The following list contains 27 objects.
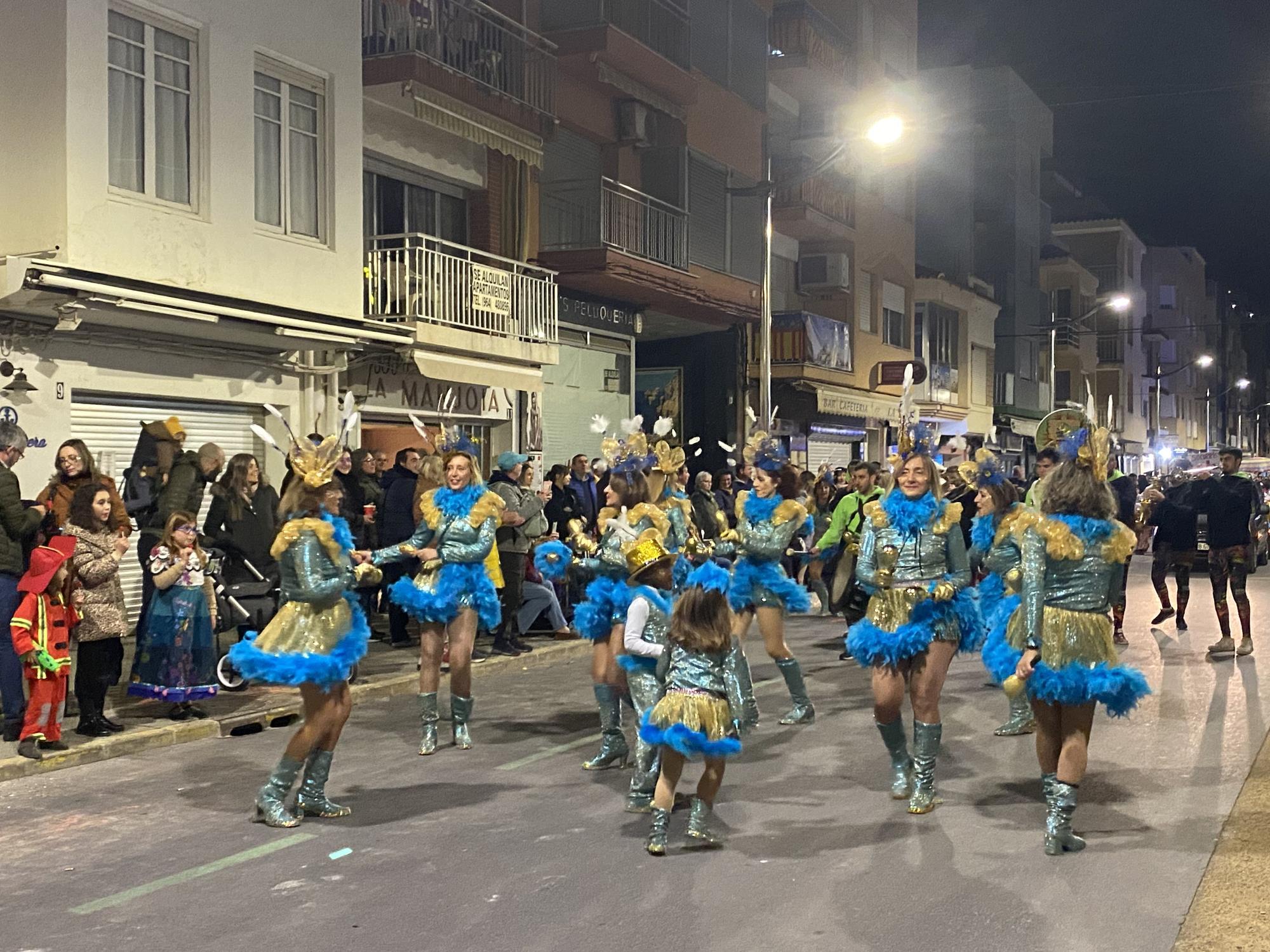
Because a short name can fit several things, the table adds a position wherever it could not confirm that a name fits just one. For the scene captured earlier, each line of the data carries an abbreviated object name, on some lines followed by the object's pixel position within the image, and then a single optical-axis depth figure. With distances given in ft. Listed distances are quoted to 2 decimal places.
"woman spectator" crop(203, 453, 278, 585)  35.65
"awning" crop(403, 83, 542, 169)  56.80
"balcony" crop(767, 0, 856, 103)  100.58
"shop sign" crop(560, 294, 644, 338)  72.43
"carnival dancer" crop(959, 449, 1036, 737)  28.50
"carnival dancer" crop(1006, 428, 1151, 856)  19.49
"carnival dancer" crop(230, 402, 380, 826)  21.31
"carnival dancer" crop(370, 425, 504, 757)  26.89
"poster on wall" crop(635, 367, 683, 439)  91.04
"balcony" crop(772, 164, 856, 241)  96.32
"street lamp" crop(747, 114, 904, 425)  66.39
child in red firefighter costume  25.93
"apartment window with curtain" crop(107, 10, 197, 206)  43.19
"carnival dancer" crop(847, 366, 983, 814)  22.31
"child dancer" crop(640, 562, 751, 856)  19.52
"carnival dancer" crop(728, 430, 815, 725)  29.45
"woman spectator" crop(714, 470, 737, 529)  62.24
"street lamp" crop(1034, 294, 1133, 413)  134.31
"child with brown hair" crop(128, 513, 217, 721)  30.53
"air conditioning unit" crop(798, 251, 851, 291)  104.42
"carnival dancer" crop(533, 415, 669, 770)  25.27
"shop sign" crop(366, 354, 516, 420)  57.62
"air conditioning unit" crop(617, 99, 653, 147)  74.18
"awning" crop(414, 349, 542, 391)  56.13
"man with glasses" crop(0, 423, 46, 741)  27.14
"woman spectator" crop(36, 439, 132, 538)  29.27
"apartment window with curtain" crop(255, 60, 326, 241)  49.83
